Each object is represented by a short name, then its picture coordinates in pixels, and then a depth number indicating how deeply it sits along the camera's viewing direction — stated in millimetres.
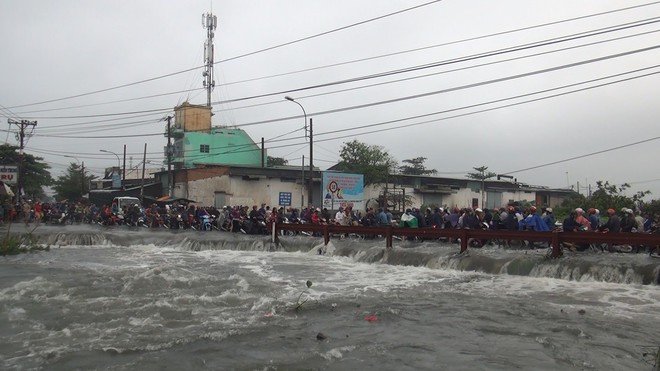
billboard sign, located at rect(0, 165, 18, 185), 35812
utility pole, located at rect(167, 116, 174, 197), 46178
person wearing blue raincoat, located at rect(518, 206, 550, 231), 17012
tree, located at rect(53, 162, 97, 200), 71938
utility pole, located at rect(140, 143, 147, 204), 46884
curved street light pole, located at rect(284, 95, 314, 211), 34378
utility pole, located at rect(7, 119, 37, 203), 47212
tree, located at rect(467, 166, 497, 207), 51938
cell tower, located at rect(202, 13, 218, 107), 58781
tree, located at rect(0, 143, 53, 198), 51062
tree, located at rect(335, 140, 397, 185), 48750
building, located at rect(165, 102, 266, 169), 59656
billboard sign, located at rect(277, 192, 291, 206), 40156
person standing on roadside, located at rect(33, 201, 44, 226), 37219
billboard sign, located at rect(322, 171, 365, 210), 34469
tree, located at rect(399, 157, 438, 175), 72500
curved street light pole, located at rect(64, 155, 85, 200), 67288
